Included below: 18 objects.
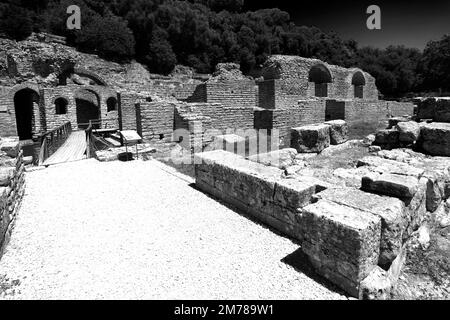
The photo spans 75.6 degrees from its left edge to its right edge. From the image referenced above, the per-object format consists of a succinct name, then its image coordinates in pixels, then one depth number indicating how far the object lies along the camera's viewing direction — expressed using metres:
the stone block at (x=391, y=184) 3.36
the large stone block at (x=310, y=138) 8.16
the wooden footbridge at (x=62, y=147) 9.76
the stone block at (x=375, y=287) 2.75
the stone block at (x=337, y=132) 9.02
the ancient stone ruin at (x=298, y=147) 3.02
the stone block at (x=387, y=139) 7.35
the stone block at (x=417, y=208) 3.46
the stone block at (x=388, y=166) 4.05
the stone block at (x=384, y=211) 2.99
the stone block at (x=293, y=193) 3.97
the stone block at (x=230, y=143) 9.38
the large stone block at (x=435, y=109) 7.46
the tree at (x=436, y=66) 49.53
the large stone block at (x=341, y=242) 2.79
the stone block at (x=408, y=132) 6.70
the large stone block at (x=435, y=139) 5.83
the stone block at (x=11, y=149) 5.82
